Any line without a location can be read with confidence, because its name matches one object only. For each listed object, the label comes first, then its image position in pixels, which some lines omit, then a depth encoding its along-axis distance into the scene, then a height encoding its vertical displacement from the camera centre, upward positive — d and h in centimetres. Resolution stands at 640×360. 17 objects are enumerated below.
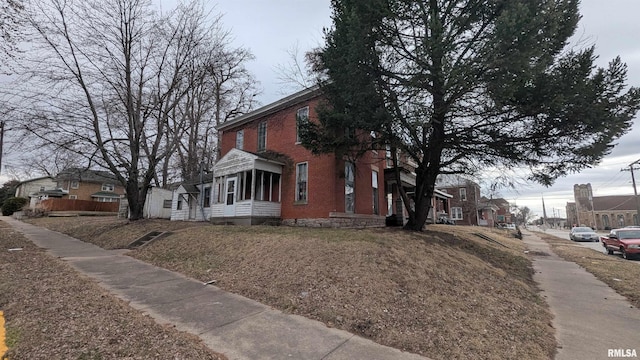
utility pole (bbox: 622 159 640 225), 3381 +482
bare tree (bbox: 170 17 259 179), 2455 +986
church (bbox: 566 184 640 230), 7231 +175
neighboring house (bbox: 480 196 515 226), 5378 +158
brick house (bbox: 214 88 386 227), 1479 +189
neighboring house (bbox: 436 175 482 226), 4747 +184
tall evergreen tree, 856 +419
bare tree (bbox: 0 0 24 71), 903 +601
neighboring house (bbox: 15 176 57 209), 5268 +533
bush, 3919 +141
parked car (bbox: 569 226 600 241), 2909 -167
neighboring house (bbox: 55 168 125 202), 4706 +418
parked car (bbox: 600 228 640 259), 1564 -133
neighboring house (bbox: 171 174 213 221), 2103 +118
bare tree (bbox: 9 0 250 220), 1579 +640
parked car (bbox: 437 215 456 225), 3319 -31
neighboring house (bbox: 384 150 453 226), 1857 +198
